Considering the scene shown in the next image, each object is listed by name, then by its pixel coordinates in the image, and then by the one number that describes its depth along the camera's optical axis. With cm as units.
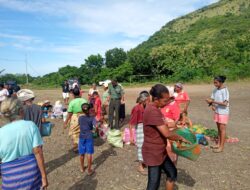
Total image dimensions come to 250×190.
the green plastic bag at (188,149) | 253
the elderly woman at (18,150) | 180
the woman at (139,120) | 375
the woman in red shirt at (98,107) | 602
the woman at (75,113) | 422
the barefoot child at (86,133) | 362
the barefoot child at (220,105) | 433
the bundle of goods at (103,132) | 558
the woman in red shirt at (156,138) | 226
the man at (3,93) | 730
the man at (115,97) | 611
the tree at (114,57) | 4359
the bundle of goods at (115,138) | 496
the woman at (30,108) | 316
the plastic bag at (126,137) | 509
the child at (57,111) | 827
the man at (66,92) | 1077
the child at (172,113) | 336
